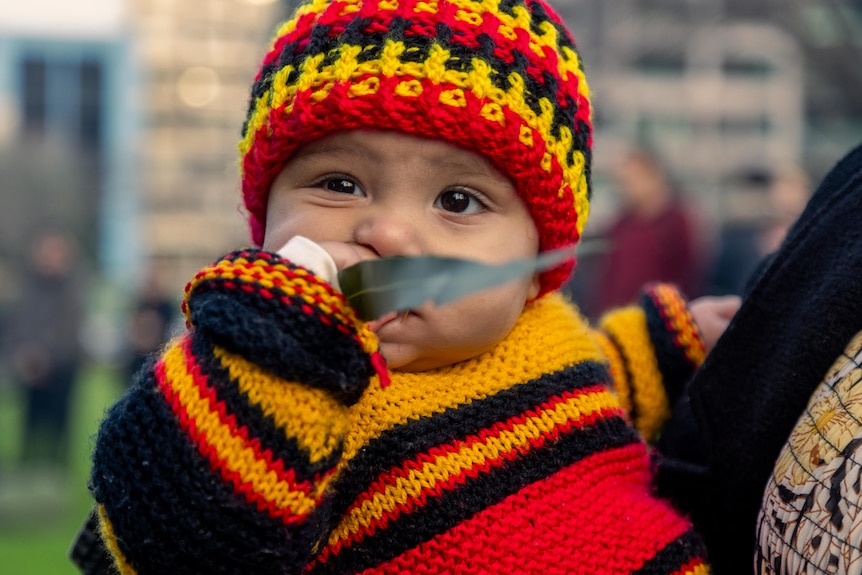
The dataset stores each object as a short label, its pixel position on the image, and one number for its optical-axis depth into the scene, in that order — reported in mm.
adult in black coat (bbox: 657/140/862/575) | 1111
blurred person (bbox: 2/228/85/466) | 8188
